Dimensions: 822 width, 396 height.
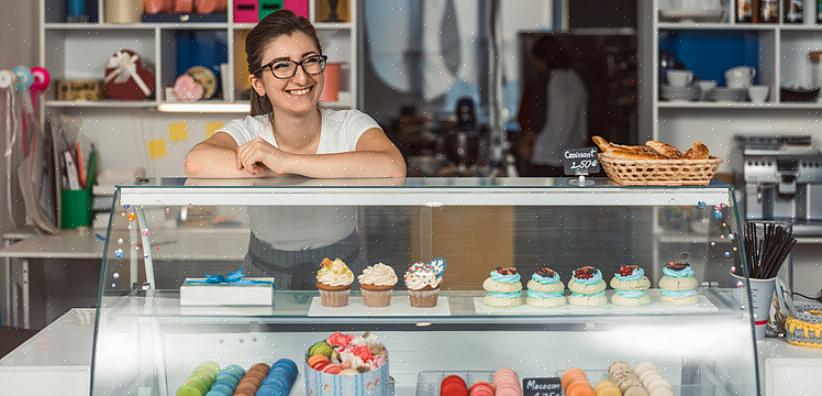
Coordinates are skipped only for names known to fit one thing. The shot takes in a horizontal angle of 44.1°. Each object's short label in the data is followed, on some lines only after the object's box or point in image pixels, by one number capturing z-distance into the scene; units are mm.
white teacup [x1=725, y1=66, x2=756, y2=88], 5277
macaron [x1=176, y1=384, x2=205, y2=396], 2404
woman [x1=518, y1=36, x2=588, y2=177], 7270
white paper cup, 2629
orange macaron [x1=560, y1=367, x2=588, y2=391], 2430
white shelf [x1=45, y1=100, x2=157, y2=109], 5117
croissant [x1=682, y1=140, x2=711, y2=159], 2332
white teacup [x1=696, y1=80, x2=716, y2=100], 5289
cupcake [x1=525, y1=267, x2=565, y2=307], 2373
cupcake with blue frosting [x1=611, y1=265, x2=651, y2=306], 2371
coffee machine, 5031
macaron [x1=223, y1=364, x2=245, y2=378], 2494
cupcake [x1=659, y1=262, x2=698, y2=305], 2385
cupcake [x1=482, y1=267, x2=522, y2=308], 2377
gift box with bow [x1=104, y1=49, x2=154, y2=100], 5176
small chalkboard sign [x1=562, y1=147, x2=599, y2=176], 2381
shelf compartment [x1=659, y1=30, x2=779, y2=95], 5488
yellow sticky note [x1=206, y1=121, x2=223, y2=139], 5465
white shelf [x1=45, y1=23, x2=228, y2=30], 5105
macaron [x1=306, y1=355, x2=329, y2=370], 2340
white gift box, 2338
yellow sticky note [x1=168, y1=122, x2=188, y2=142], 5473
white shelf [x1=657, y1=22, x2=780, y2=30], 5133
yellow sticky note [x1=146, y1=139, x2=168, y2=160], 5484
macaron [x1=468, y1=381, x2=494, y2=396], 2383
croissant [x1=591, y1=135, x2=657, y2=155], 2377
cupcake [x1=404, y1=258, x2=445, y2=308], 2375
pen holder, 5133
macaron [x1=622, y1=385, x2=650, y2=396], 2352
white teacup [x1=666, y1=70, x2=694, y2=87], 5223
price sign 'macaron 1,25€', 2346
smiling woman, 2516
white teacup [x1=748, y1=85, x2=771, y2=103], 5152
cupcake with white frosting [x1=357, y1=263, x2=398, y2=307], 2375
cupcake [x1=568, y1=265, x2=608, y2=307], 2363
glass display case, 2316
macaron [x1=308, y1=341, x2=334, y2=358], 2398
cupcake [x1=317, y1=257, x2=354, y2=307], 2385
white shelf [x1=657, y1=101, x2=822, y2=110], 5129
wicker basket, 2303
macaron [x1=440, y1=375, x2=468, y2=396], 2398
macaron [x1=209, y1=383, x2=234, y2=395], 2394
